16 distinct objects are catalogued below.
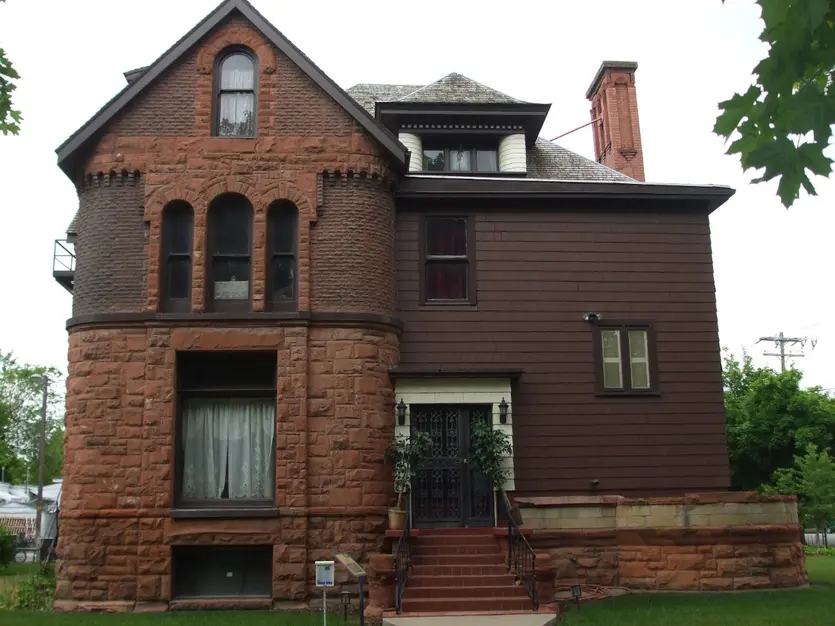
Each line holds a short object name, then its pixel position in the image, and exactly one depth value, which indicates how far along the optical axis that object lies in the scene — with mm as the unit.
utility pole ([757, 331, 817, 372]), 62406
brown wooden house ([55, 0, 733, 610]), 15242
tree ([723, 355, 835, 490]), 33875
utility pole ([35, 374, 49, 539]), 37750
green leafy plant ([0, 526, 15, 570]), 26750
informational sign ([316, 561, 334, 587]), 11516
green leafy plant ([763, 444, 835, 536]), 30656
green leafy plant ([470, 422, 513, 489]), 15477
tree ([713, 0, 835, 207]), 4805
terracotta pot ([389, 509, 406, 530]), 14914
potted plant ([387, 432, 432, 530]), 15250
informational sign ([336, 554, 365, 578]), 11836
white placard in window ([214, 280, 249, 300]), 16281
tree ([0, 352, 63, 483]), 71438
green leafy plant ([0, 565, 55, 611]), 15531
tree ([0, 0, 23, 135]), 9977
